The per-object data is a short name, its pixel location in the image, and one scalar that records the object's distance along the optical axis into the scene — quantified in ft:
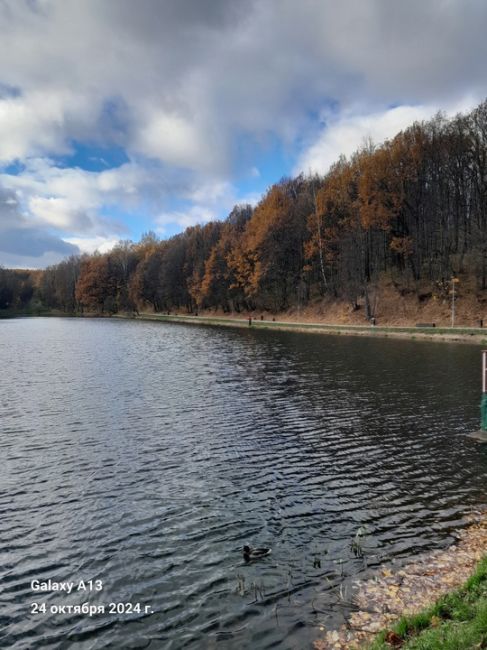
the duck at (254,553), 26.63
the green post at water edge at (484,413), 48.98
